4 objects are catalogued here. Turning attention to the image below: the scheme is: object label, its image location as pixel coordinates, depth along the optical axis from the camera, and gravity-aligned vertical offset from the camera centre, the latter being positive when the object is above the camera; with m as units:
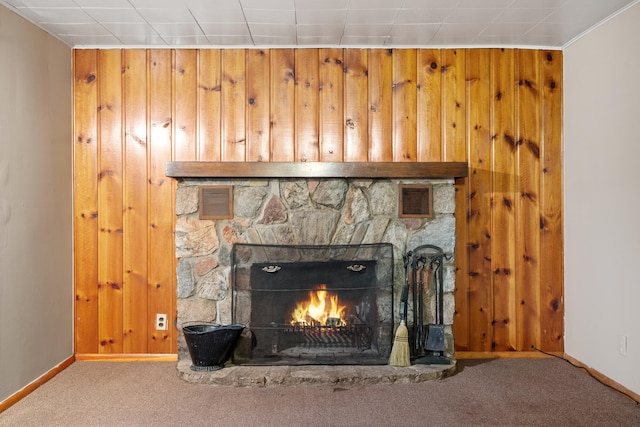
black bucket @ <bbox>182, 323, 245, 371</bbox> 3.27 -0.77
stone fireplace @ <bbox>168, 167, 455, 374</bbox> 3.49 -0.08
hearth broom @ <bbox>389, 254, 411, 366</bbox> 3.37 -0.78
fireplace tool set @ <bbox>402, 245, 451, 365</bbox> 3.46 -0.55
